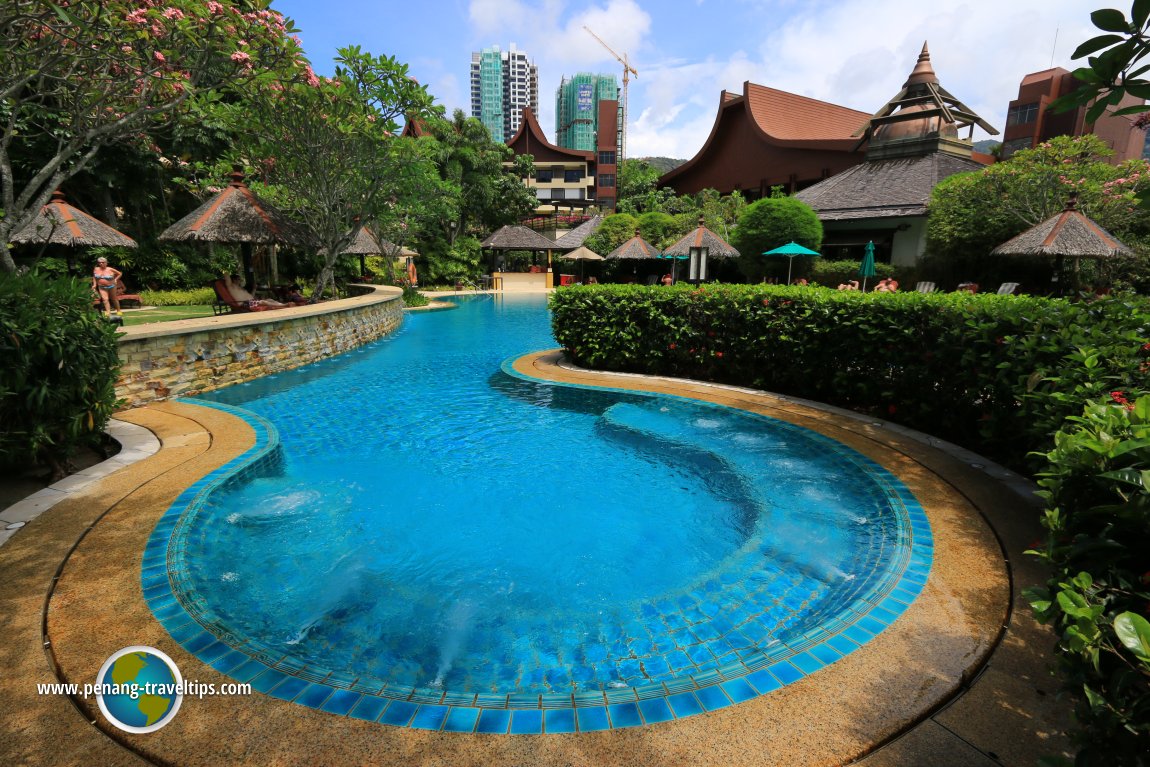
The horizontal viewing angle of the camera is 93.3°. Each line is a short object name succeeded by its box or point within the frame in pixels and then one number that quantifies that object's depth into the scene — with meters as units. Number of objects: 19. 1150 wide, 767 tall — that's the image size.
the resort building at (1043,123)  40.73
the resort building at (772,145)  30.37
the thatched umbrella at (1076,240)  12.85
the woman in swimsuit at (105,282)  13.23
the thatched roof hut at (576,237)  37.34
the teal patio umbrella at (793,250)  18.62
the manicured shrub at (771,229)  19.92
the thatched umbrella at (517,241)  35.00
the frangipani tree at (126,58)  6.29
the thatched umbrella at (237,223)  12.18
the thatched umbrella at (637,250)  22.77
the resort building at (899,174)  22.11
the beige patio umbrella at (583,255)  31.01
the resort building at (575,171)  64.19
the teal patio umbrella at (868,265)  17.16
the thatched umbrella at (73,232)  15.02
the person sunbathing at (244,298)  12.76
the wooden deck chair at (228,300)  12.59
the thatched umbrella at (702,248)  15.34
